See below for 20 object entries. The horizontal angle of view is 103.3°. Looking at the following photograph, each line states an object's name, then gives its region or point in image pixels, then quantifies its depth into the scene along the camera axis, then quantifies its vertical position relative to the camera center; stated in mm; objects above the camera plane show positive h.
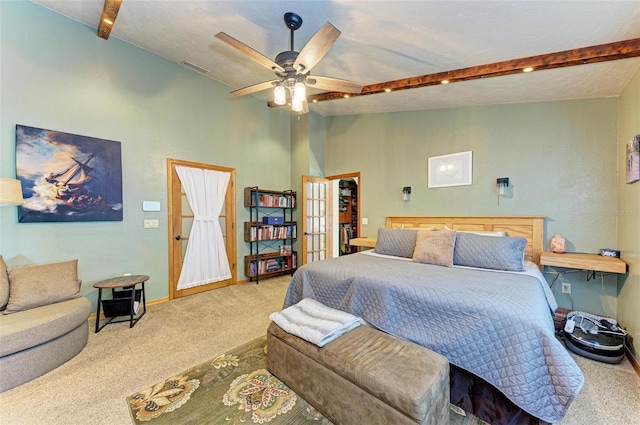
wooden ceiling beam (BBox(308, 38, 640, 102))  2078 +1411
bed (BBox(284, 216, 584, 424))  1396 -712
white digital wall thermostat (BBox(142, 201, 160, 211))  3521 +62
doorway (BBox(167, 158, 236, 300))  3771 -229
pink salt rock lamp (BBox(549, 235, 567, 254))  2881 -410
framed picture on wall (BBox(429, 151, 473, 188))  3602 +586
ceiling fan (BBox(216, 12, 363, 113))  2045 +1335
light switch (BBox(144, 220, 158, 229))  3547 -193
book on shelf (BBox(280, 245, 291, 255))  5128 -813
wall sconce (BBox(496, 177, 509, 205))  3270 +326
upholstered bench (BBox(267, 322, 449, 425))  1258 -942
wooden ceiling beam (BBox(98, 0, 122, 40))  2542 +2074
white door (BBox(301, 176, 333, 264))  5164 -182
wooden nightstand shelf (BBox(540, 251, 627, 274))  2406 -531
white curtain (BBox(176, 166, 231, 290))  3971 -326
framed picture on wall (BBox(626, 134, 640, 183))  2165 +439
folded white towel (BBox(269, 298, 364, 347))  1721 -842
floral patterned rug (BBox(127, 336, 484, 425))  1589 -1305
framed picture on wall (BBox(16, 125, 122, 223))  2670 +396
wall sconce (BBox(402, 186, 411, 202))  4168 +272
